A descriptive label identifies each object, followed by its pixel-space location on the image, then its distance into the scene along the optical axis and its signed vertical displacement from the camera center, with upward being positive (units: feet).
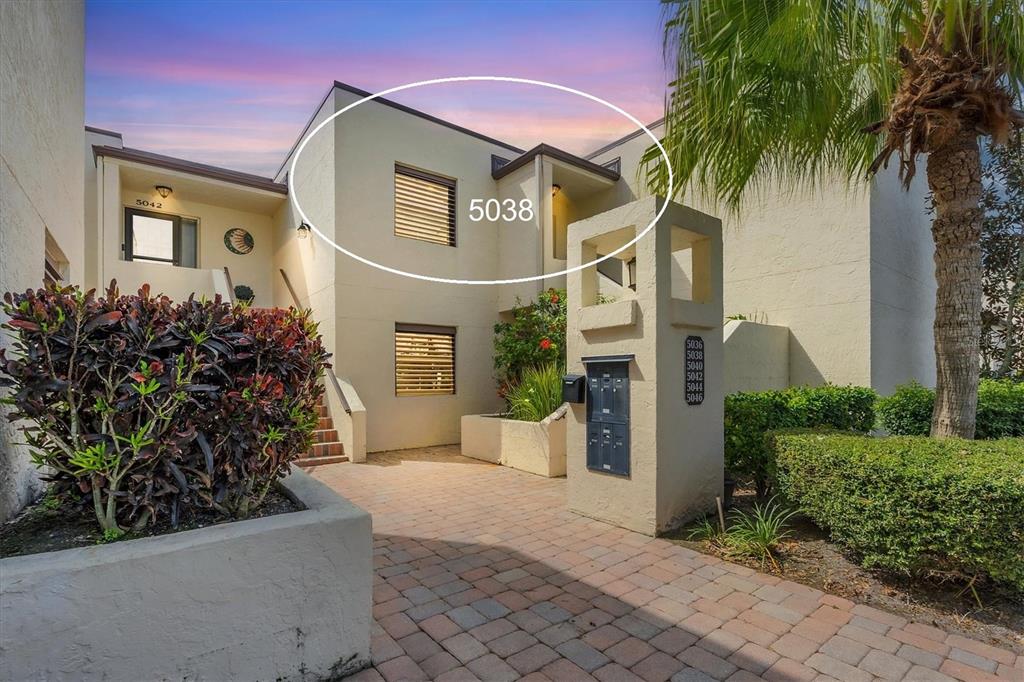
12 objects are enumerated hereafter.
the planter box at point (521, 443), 23.67 -5.00
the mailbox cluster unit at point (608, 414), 15.89 -2.30
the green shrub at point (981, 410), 19.89 -2.82
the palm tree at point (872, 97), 12.92 +7.14
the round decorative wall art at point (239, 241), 37.58 +7.85
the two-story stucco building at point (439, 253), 27.07 +5.88
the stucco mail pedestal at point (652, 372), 15.30 -0.92
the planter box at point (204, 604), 5.99 -3.51
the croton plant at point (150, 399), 7.23 -0.81
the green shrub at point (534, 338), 29.96 +0.36
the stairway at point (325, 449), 26.15 -5.64
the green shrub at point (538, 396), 26.13 -2.75
